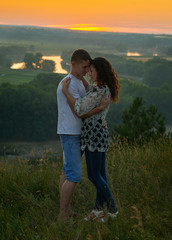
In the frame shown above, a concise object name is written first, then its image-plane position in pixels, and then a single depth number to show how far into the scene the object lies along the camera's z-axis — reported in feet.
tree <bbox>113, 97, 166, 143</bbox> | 41.92
